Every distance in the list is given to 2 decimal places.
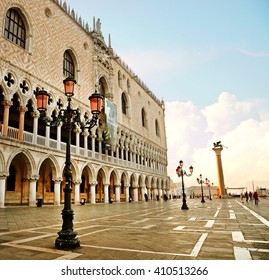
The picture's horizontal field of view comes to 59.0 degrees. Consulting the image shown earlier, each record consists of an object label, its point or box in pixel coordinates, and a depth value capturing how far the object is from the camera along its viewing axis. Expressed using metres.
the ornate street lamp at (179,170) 15.61
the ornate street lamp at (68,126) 3.98
